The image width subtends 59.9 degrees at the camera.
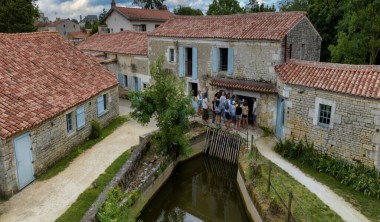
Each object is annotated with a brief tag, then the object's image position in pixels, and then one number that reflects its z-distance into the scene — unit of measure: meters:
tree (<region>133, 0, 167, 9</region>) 59.84
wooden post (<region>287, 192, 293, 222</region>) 9.62
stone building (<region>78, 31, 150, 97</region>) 24.71
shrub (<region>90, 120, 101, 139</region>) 17.38
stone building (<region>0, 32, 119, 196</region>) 11.85
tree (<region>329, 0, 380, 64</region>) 19.38
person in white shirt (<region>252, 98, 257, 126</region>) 17.75
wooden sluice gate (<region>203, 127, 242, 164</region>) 16.86
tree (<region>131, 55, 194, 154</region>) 14.16
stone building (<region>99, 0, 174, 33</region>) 39.84
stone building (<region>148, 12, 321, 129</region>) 17.31
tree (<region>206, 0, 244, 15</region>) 46.88
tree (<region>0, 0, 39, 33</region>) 29.89
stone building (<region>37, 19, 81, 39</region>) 72.31
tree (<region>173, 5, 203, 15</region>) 57.76
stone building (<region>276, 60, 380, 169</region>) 12.84
